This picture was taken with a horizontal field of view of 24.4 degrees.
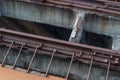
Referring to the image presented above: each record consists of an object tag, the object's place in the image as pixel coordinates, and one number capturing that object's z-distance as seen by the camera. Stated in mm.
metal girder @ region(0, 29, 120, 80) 6457
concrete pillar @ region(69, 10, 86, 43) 7223
